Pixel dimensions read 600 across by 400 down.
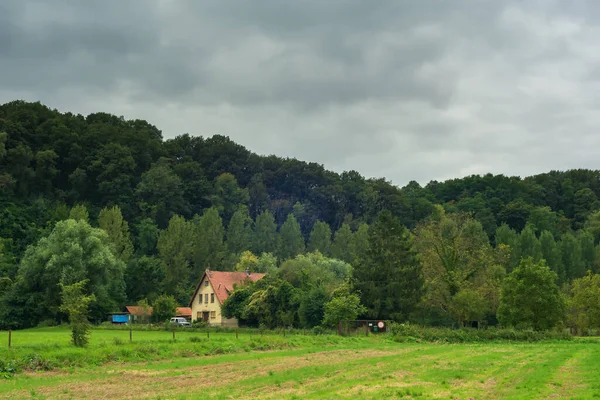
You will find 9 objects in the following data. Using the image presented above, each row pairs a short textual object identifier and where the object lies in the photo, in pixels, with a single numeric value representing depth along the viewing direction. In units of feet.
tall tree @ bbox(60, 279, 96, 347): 107.96
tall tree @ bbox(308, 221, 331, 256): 373.81
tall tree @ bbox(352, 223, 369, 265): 351.25
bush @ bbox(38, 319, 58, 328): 239.79
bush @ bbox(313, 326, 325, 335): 168.45
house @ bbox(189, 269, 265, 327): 268.62
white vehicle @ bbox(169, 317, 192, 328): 261.48
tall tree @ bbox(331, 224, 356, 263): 359.40
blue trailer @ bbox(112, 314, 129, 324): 253.65
